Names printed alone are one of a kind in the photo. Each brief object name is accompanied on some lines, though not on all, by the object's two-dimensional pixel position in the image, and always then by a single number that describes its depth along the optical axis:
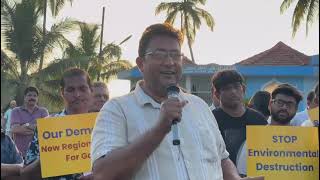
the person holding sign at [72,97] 4.19
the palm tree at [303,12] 25.22
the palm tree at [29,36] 24.25
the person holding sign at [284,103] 5.10
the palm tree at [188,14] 44.50
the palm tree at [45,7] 28.37
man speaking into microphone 2.69
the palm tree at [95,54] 30.99
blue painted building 25.84
